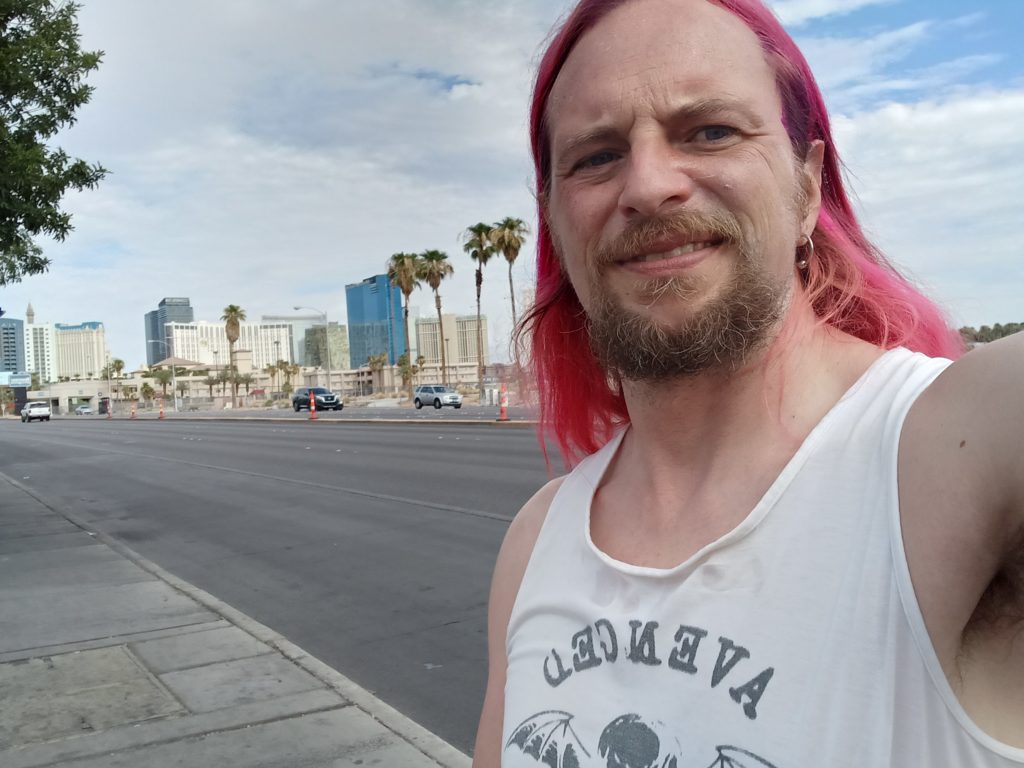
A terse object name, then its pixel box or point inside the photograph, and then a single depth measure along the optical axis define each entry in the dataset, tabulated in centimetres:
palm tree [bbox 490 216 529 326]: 4644
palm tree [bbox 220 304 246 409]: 7544
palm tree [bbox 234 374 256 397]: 11956
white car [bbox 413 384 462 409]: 4347
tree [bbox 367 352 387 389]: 10850
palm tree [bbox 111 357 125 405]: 12209
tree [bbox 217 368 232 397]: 11966
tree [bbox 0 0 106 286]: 888
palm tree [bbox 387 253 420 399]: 5494
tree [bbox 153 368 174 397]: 11491
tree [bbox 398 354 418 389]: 7323
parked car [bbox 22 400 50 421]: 6681
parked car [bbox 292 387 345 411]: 4850
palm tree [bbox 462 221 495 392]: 4681
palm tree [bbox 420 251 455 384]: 5431
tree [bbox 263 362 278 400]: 11956
